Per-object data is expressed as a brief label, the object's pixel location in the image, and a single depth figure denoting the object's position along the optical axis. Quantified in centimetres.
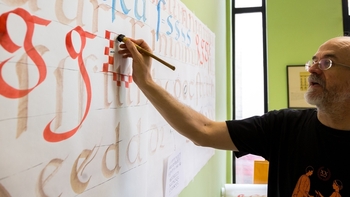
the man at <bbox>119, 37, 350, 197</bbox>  86
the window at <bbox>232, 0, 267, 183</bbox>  305
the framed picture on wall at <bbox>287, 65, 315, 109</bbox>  277
